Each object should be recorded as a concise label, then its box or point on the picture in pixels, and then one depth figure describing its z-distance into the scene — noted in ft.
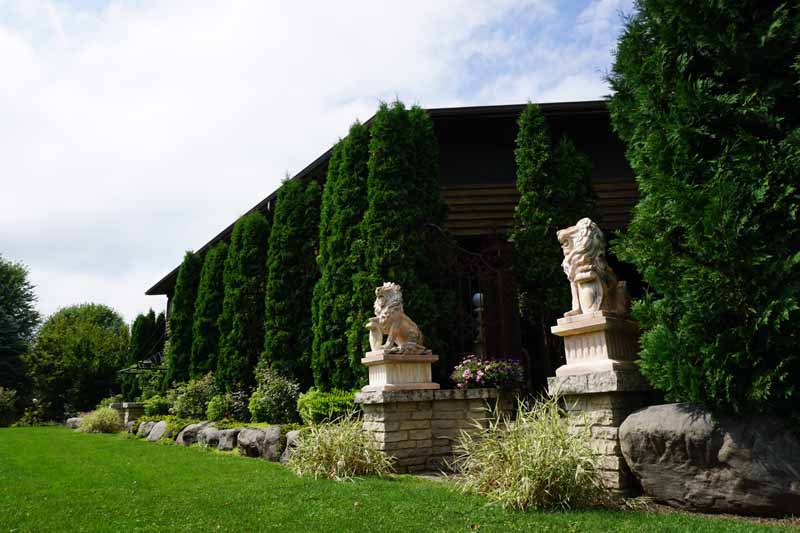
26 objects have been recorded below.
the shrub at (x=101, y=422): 56.29
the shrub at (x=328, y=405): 29.55
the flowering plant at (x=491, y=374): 25.71
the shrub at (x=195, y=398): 48.64
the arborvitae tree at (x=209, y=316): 53.83
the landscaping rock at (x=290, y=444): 27.66
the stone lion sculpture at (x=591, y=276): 17.95
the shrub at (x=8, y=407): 73.56
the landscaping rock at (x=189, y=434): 40.01
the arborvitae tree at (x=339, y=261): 34.06
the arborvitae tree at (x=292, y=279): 41.47
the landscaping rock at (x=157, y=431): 44.78
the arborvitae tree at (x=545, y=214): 31.01
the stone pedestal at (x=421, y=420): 24.32
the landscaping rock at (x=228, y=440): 34.72
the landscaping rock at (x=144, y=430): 48.51
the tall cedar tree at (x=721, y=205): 13.71
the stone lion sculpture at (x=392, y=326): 25.75
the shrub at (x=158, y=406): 55.47
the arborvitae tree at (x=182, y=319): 59.00
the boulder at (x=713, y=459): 13.23
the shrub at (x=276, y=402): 38.17
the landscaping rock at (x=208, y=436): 36.73
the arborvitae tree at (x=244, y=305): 46.85
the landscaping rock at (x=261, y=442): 29.58
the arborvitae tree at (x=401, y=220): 31.32
